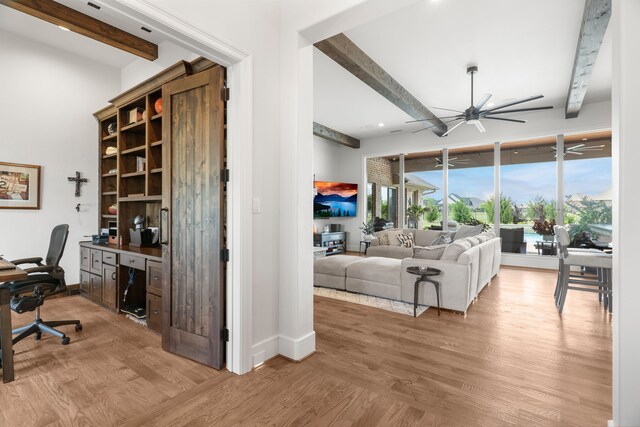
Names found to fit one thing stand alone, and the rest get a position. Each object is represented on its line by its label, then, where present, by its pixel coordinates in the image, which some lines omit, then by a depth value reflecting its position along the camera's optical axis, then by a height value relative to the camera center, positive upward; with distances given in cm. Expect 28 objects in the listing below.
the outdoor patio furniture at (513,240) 681 -57
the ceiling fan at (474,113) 454 +158
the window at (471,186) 721 +68
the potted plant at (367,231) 842 -45
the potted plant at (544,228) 650 -28
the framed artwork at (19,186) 384 +36
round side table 360 -75
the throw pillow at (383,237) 657 -48
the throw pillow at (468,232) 595 -33
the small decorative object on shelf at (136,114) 396 +129
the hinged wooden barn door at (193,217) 234 -2
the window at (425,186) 793 +77
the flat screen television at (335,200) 823 +41
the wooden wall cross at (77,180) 443 +49
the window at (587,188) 604 +53
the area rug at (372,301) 373 -113
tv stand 804 -72
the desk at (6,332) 218 -84
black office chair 266 -67
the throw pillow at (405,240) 650 -54
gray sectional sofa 356 -81
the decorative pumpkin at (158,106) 359 +127
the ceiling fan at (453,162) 757 +131
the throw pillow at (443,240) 532 -43
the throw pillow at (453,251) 366 -43
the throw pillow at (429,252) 385 -47
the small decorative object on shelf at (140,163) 407 +68
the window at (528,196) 655 +42
